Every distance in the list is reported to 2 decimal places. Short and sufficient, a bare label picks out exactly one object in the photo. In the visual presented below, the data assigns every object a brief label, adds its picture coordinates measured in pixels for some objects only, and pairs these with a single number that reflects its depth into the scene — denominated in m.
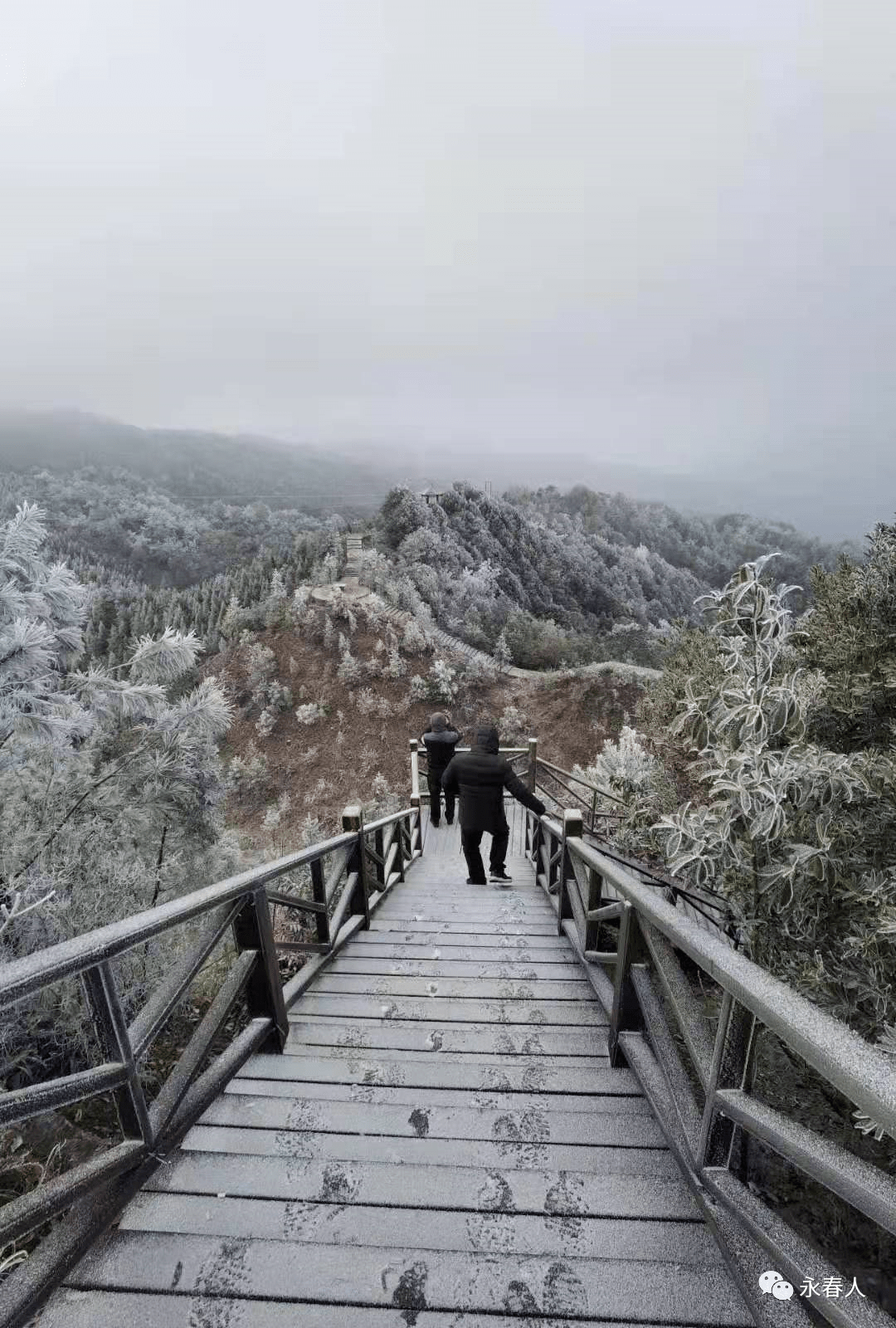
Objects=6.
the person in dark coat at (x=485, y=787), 5.45
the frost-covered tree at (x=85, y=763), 6.26
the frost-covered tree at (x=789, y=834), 3.15
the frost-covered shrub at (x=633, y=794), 6.94
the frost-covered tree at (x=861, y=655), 4.32
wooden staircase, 1.46
